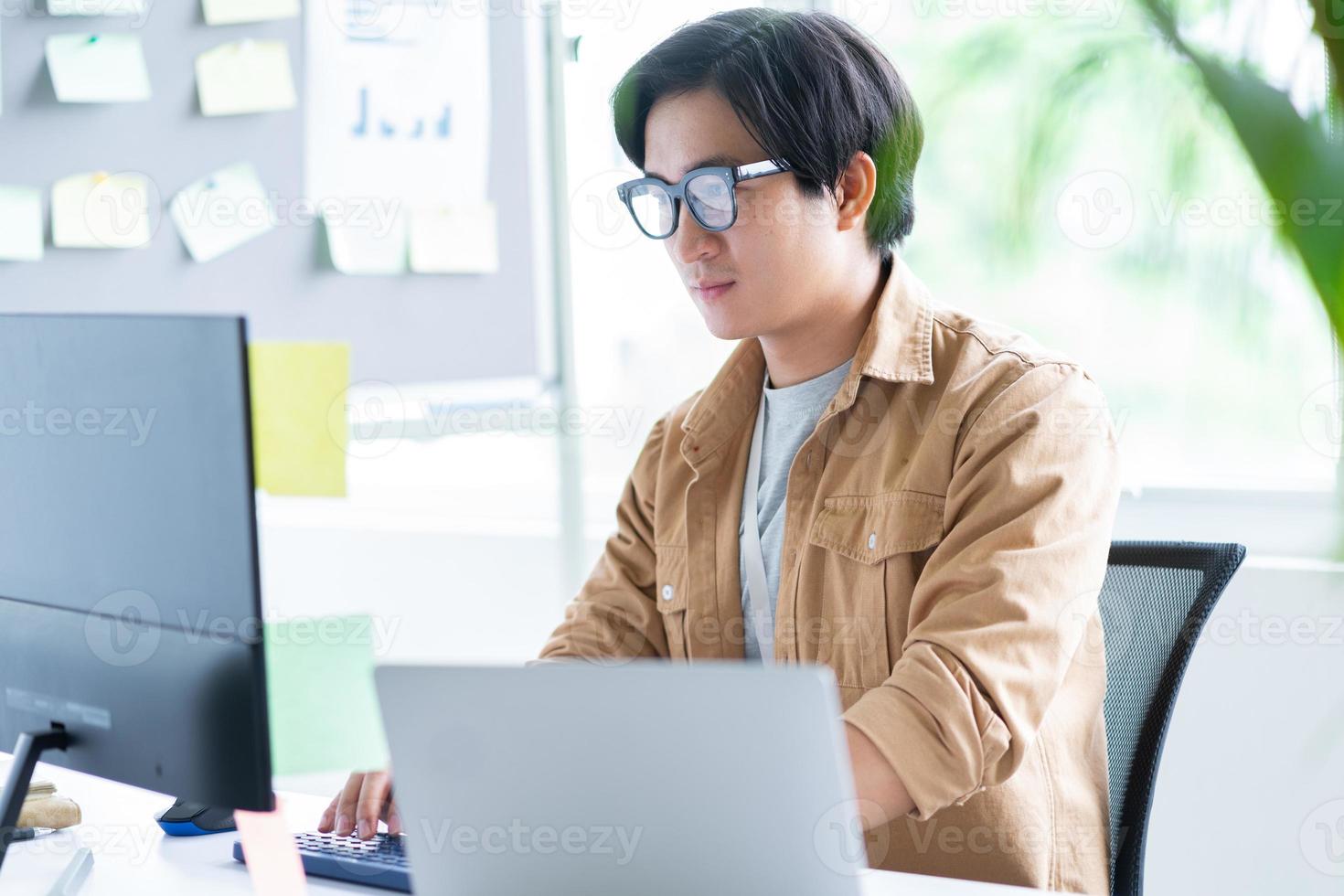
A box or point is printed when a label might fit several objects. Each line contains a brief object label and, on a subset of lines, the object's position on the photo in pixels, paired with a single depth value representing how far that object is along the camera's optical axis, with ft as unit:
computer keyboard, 12.57
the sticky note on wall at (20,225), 14.00
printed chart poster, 14.53
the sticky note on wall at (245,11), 14.31
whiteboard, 14.05
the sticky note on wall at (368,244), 14.58
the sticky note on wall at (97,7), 14.06
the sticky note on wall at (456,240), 14.76
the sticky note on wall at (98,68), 14.06
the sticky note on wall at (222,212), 14.29
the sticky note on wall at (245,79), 14.31
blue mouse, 12.88
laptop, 9.28
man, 12.86
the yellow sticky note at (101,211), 14.09
